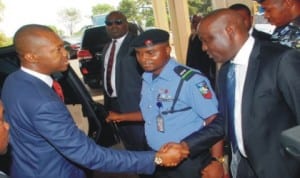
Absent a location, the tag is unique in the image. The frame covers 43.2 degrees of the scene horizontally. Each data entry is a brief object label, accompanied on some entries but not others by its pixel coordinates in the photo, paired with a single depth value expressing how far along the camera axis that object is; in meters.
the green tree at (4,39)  24.40
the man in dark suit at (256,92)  2.07
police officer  2.70
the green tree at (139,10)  20.91
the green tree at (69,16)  42.69
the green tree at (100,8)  44.45
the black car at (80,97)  3.29
